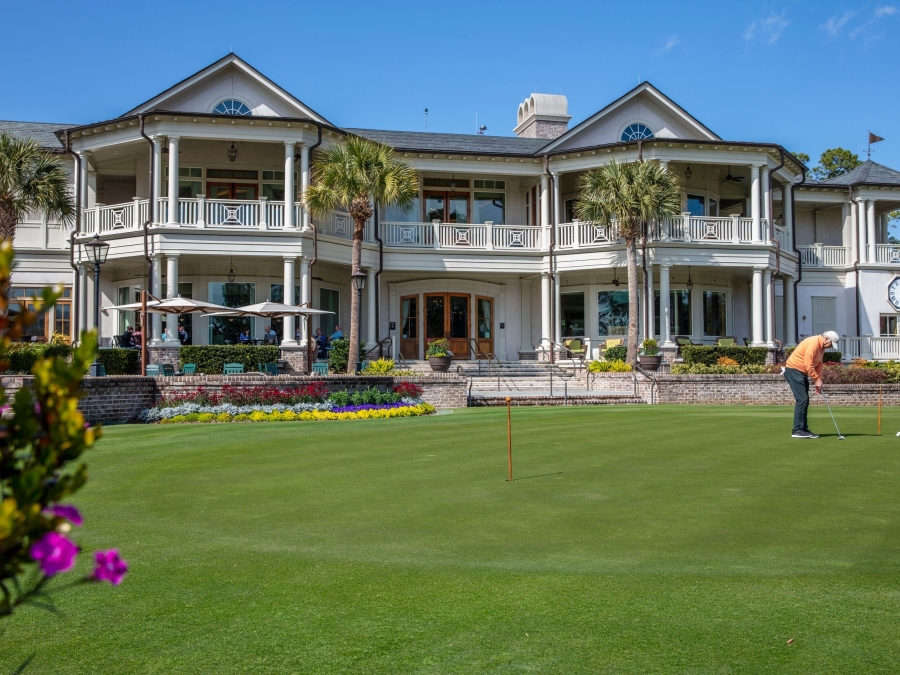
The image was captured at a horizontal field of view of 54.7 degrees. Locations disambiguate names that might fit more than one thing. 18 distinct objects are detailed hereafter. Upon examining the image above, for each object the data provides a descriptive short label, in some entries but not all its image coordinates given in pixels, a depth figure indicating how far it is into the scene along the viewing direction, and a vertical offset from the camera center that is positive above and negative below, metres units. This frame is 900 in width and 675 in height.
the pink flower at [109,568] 1.94 -0.47
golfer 12.50 -0.20
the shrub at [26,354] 18.86 +0.15
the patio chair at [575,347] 29.90 +0.37
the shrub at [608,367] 25.44 -0.28
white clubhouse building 25.95 +4.07
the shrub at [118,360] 22.77 +0.01
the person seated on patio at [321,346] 26.42 +0.40
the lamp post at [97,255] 19.31 +2.47
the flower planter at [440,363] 24.73 -0.13
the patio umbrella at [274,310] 22.14 +1.27
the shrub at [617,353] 27.27 +0.14
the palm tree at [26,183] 23.55 +4.92
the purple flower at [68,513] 1.95 -0.34
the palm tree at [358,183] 23.78 +4.84
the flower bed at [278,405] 17.83 -0.99
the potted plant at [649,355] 25.81 +0.07
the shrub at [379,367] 23.80 -0.23
